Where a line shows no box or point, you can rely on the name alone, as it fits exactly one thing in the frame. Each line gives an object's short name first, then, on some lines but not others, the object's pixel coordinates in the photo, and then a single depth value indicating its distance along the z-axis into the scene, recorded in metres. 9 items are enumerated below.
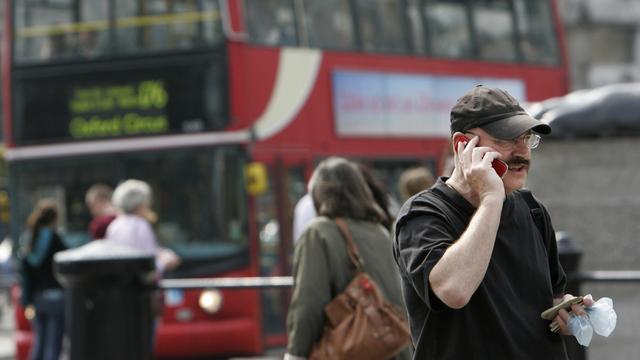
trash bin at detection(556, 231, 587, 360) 12.72
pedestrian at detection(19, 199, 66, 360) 19.73
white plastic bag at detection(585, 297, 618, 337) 5.96
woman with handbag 9.52
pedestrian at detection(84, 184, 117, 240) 19.79
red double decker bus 24.70
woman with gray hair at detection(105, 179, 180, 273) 17.91
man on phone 5.76
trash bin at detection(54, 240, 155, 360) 14.52
